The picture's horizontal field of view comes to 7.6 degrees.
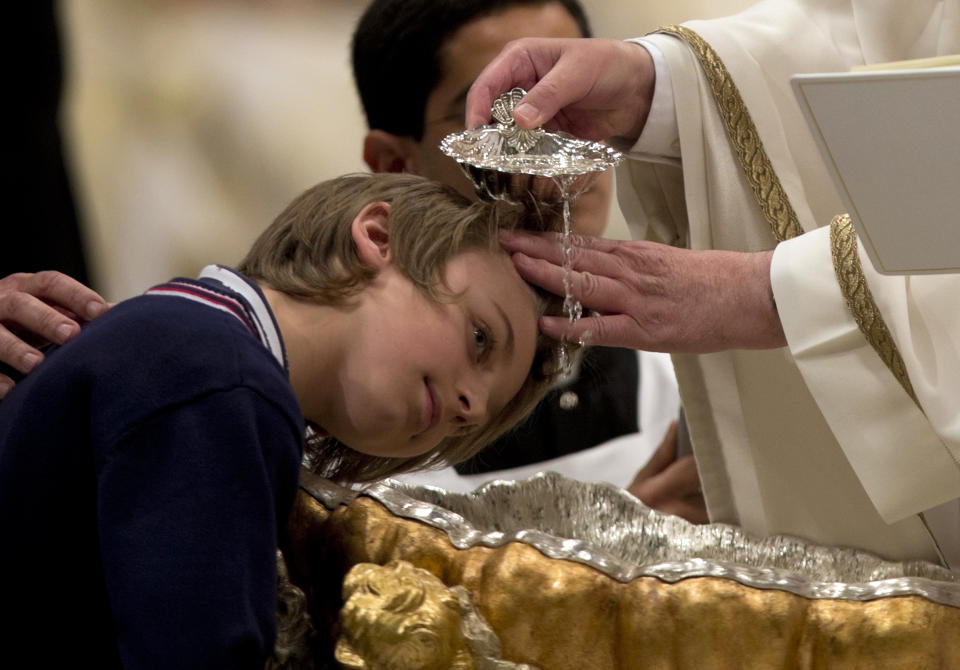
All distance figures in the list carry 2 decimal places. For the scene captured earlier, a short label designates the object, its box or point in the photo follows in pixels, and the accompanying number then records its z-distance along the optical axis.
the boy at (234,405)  5.16
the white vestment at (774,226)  5.42
